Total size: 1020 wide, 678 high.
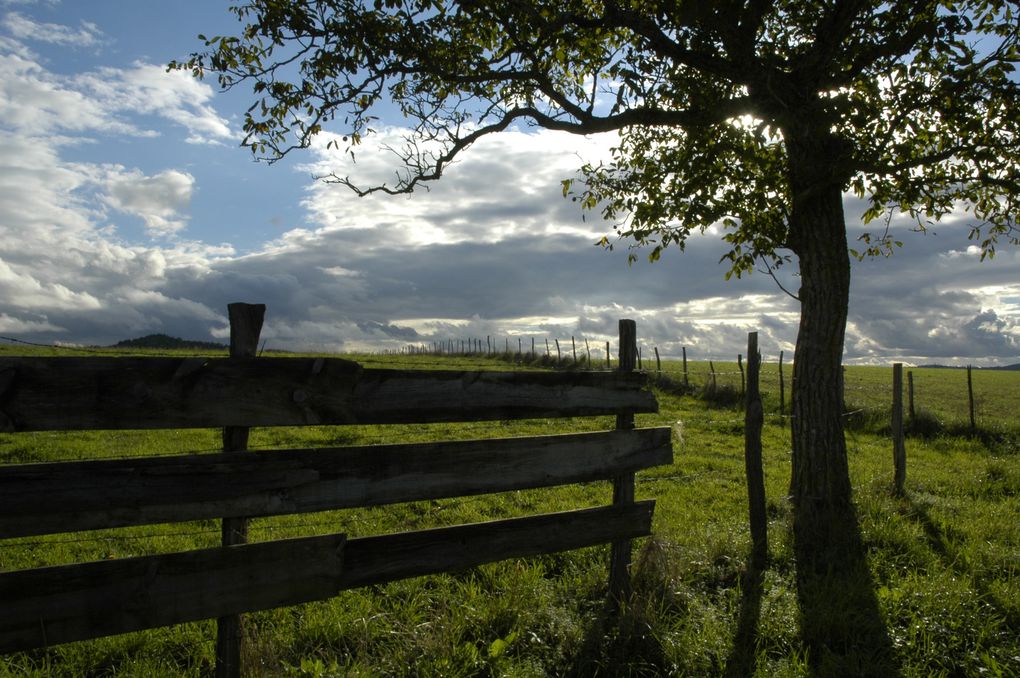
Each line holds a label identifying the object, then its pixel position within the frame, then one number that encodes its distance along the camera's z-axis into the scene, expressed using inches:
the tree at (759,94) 299.7
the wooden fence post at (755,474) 270.2
